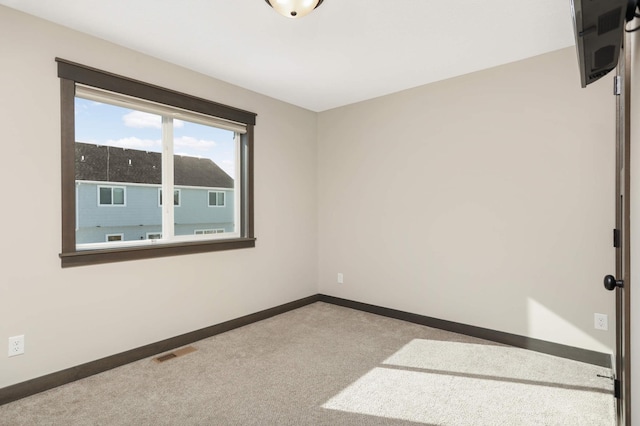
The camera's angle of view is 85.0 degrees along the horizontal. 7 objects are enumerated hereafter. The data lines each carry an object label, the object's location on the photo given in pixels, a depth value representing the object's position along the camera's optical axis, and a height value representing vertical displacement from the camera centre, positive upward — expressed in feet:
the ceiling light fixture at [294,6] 6.89 +4.13
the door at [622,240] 4.42 -0.44
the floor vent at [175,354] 9.34 -3.91
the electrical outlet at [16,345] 7.41 -2.81
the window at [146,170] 8.44 +1.24
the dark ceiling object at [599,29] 3.36 +1.91
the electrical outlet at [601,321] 8.72 -2.80
